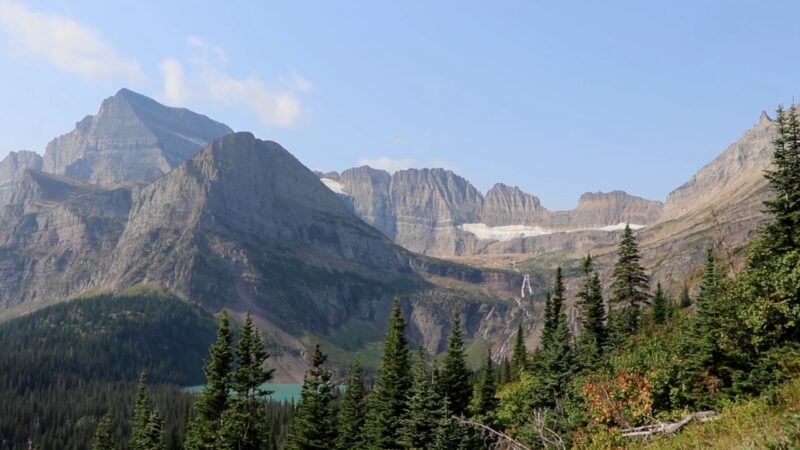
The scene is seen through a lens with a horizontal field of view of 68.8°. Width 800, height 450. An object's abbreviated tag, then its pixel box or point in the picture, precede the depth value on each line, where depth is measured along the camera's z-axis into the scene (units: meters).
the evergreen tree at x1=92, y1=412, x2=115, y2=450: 80.19
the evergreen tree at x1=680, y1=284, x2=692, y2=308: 91.16
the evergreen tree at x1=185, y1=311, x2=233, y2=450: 53.59
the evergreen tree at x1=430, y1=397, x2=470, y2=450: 40.69
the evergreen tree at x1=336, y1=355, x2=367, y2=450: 61.66
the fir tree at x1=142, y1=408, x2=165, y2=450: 64.69
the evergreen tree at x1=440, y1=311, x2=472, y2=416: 51.03
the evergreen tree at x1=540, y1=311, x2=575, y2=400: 44.69
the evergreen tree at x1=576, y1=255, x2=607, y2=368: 61.96
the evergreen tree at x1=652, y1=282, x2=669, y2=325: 76.34
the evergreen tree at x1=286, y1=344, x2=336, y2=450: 55.66
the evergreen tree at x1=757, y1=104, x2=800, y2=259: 29.62
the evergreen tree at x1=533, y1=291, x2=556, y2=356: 74.94
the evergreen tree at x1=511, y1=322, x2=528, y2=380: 109.66
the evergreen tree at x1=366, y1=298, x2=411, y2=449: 53.41
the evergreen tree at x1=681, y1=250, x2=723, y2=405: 28.27
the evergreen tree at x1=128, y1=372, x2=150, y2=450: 70.00
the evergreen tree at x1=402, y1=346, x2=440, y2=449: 46.41
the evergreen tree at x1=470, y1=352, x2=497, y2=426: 50.78
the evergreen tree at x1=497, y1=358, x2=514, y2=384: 116.57
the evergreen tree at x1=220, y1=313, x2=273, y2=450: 52.88
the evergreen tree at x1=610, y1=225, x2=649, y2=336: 64.81
